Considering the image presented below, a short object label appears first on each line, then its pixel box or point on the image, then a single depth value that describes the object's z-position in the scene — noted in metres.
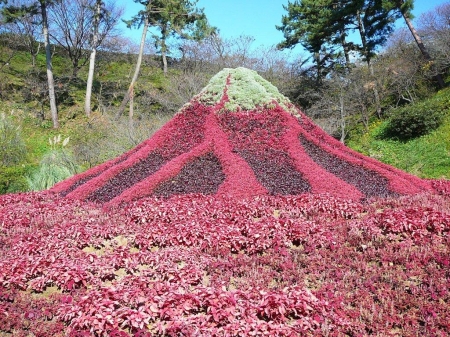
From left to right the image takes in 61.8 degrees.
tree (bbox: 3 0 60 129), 23.77
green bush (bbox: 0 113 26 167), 14.17
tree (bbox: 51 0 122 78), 28.50
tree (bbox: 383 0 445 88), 21.63
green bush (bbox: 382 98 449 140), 18.95
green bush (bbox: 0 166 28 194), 12.24
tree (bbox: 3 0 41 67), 29.47
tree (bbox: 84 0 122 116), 26.38
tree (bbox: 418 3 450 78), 22.02
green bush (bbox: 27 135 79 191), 12.53
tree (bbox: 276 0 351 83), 26.97
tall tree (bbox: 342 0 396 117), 23.86
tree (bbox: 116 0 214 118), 25.59
